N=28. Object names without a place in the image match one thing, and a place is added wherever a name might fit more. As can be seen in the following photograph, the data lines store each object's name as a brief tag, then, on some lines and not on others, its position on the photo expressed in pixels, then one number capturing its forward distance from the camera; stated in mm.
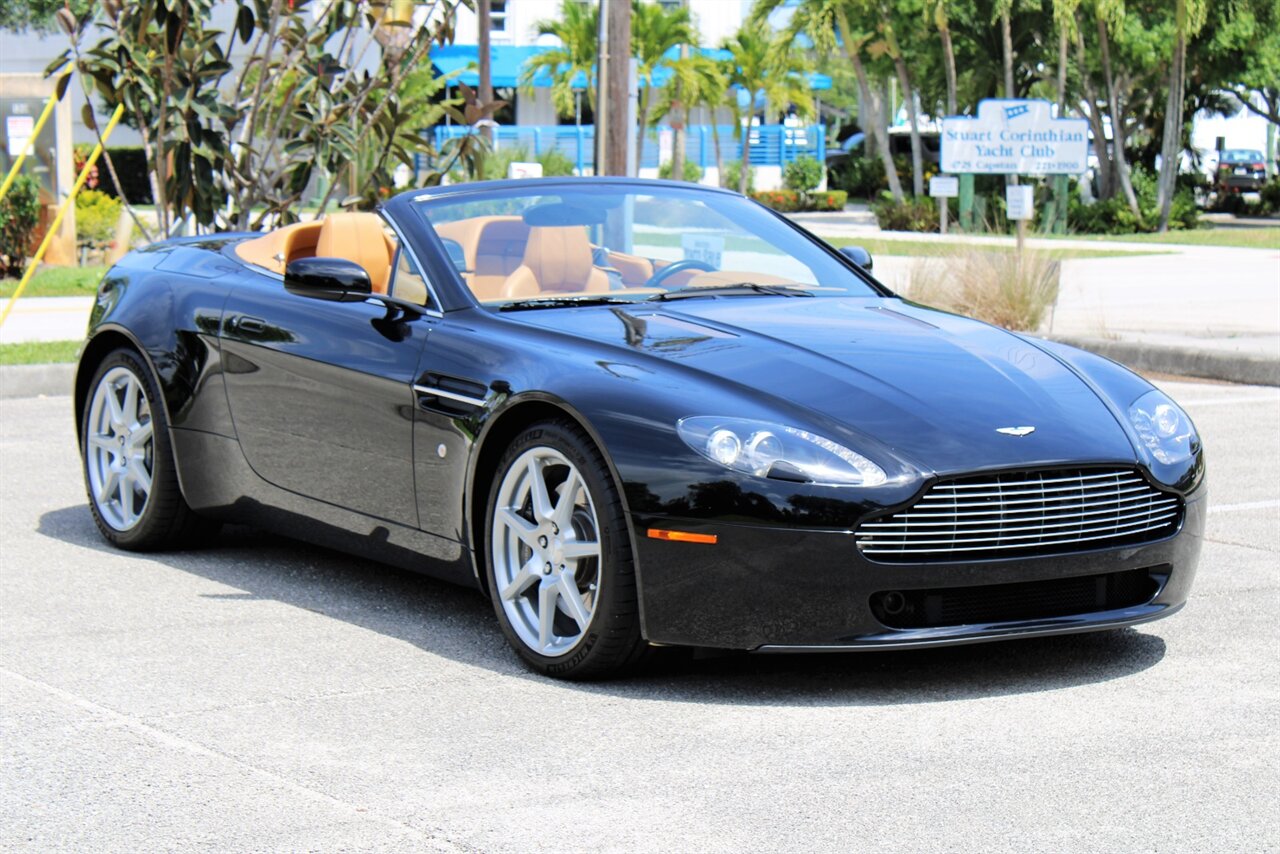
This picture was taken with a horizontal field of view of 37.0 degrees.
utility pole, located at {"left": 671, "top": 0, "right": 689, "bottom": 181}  48656
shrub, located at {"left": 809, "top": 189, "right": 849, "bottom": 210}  47656
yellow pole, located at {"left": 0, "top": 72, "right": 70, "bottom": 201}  14798
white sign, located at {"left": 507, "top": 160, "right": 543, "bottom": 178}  25516
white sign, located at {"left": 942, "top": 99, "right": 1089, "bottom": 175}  21000
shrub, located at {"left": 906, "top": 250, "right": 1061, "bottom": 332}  14773
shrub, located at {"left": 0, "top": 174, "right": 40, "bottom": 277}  21266
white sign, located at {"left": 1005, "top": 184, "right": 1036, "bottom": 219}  17375
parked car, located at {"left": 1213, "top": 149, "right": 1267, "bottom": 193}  45594
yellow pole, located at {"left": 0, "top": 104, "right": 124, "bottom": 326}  13695
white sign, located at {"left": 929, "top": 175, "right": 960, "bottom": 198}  29734
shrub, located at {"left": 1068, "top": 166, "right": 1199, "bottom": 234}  35875
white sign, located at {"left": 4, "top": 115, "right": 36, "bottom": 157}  22016
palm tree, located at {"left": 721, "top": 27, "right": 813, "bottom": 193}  49375
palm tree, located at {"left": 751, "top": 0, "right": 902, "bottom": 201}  37309
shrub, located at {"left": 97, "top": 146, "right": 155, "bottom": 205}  43750
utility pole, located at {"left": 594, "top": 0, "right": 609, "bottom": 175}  17406
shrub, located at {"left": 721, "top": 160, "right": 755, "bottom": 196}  52281
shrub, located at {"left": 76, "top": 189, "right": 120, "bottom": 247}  24625
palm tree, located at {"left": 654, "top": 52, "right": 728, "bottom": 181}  49062
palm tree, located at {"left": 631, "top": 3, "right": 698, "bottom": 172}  49031
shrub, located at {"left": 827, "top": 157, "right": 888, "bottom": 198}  52906
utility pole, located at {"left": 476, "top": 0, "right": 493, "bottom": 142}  29431
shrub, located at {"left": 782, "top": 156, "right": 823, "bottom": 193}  49000
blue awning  53312
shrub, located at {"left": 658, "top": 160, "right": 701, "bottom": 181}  50781
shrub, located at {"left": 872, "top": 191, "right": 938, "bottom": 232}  36750
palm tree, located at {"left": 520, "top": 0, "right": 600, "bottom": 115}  49500
